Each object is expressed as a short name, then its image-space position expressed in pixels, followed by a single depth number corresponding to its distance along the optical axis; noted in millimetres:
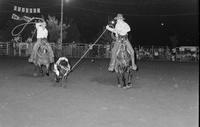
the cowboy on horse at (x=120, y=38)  15000
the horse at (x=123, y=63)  14969
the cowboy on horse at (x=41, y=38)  18688
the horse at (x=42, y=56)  18703
